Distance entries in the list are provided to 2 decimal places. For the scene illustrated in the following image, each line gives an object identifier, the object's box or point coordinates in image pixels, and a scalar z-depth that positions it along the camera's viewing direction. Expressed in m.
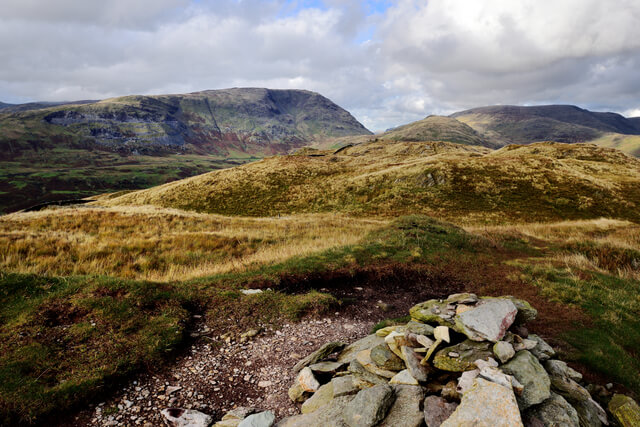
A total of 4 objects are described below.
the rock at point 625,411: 4.98
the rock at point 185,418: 5.45
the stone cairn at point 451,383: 4.60
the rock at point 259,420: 5.19
